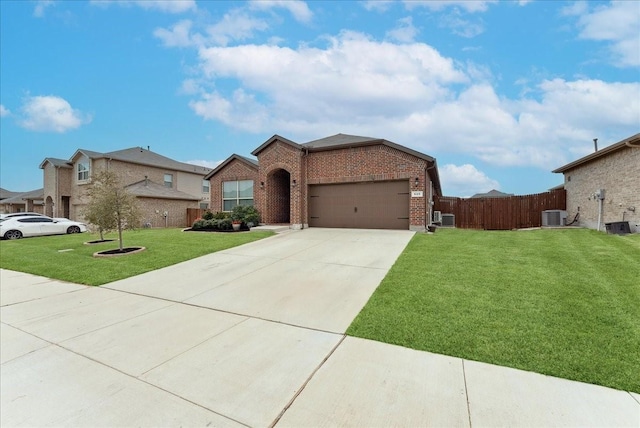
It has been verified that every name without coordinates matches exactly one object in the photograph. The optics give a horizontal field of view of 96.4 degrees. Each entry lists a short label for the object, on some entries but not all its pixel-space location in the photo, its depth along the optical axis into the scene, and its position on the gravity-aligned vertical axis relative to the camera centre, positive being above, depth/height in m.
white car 15.90 -0.79
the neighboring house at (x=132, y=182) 23.44 +2.81
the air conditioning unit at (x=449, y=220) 17.09 -0.53
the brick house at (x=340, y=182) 13.02 +1.49
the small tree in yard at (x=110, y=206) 9.95 +0.25
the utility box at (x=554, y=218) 15.12 -0.40
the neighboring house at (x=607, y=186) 10.52 +1.05
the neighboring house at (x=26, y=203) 31.55 +1.20
